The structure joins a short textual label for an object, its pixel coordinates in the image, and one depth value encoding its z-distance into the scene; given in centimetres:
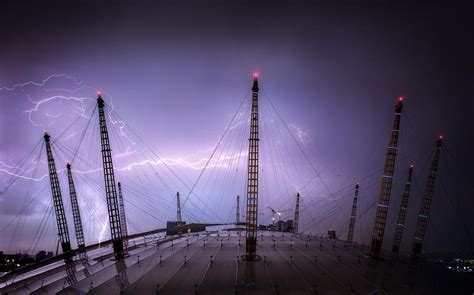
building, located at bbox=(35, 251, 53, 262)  13284
